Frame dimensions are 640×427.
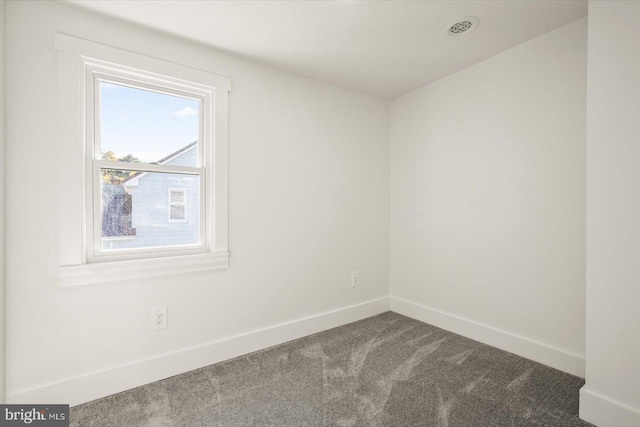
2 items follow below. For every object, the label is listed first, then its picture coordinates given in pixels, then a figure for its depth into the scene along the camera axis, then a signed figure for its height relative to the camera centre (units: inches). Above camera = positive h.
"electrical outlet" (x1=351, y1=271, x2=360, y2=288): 124.2 -26.2
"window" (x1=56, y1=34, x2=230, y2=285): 74.2 +13.8
